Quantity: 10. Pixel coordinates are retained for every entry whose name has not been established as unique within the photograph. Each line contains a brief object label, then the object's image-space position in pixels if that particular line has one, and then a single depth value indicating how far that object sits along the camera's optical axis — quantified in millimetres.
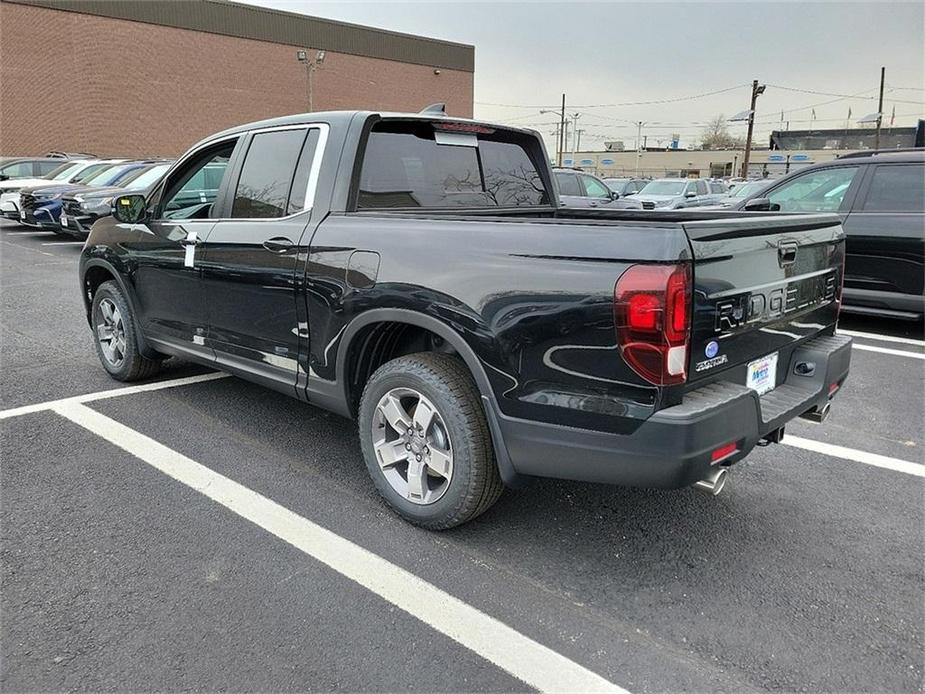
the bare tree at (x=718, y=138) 88025
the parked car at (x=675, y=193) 18516
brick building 35844
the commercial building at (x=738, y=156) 67875
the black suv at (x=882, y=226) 6809
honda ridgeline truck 2424
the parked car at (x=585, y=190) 14234
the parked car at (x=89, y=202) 12383
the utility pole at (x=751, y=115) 38044
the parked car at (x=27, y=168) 20031
